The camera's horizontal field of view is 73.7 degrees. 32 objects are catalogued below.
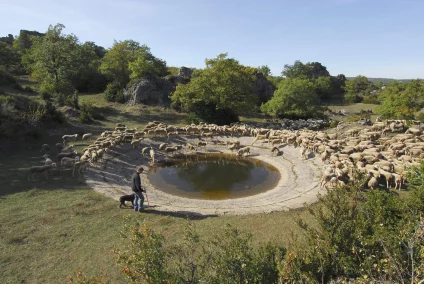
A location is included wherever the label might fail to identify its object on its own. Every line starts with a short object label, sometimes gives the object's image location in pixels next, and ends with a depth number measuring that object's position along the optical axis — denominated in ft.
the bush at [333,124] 127.41
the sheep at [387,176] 59.16
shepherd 48.65
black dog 50.75
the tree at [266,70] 376.85
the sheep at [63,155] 70.00
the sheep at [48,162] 65.93
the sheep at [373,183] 55.72
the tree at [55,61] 130.52
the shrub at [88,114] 113.66
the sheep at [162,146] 89.66
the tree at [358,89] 250.21
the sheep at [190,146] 92.77
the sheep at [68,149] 76.25
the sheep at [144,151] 84.84
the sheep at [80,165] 65.00
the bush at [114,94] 156.56
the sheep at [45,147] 80.23
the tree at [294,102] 148.97
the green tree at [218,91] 130.72
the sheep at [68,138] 85.79
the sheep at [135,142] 88.17
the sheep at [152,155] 82.79
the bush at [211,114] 132.26
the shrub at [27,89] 138.76
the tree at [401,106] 124.47
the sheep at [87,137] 90.08
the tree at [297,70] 329.52
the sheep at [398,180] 58.03
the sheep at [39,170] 60.70
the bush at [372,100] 228.67
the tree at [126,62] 164.55
